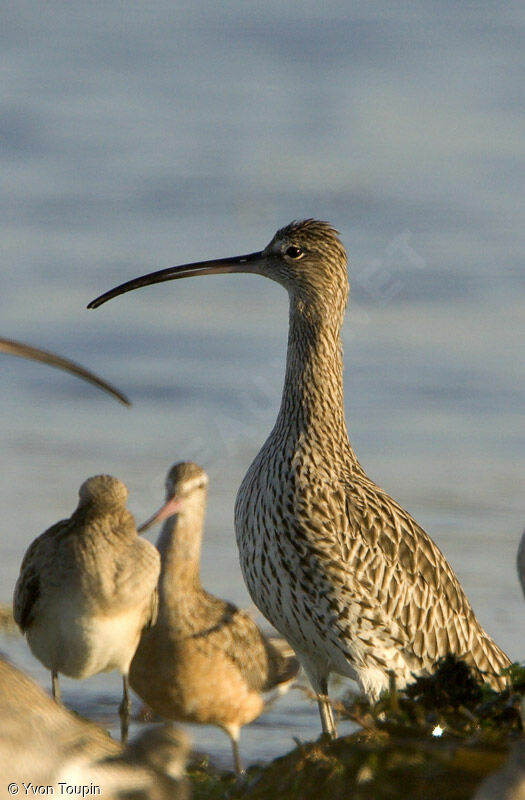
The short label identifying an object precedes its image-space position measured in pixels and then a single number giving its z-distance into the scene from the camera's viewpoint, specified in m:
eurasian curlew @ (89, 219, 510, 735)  13.52
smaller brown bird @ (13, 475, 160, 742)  14.49
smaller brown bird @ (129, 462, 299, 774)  15.02
